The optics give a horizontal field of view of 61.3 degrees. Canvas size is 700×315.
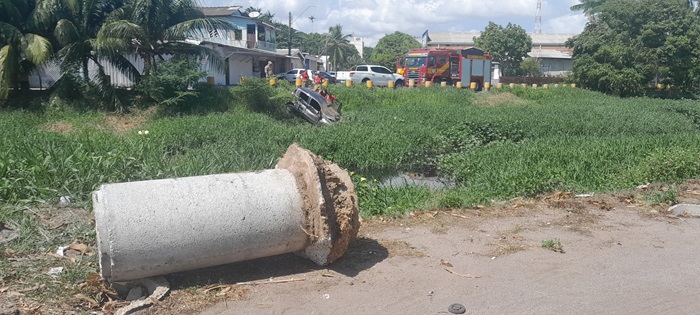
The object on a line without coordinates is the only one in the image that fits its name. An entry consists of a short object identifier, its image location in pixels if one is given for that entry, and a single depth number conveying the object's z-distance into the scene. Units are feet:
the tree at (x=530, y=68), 188.14
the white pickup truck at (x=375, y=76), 124.88
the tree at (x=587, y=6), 175.63
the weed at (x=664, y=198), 26.25
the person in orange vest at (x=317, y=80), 95.76
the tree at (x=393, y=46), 231.01
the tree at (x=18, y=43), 54.60
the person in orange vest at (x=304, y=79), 86.06
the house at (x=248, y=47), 122.64
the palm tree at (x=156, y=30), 56.29
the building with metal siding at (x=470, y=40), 270.24
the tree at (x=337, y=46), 226.17
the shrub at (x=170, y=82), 60.64
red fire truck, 121.49
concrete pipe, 14.56
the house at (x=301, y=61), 167.26
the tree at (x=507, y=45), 196.44
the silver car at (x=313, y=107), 64.95
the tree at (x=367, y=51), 318.94
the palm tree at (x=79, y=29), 58.08
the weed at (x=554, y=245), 19.44
